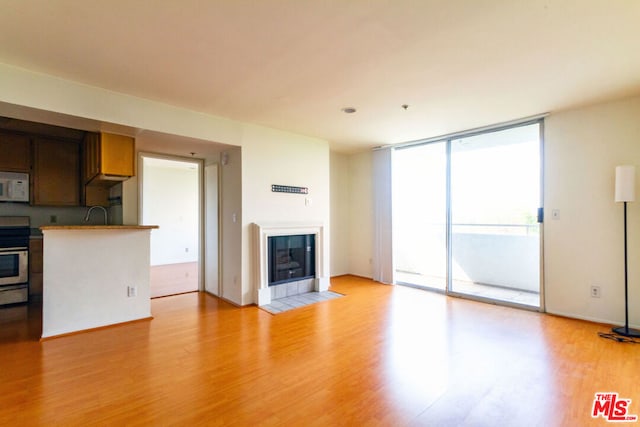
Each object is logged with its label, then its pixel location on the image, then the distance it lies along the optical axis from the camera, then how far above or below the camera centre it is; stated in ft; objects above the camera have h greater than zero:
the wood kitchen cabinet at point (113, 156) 10.73 +2.19
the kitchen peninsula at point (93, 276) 9.88 -2.13
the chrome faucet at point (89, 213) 15.82 +0.18
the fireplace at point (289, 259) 13.53 -2.19
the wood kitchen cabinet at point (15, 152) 13.60 +2.97
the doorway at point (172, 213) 24.23 +0.24
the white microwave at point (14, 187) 13.67 +1.39
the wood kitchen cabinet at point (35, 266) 14.11 -2.32
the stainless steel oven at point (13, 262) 13.00 -2.00
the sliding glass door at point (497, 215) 13.35 -0.07
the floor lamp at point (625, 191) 9.89 +0.71
